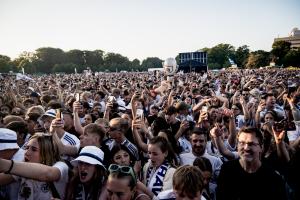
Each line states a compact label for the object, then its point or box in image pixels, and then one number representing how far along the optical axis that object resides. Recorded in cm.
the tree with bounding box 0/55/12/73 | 7548
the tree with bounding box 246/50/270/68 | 9050
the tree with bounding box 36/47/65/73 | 11600
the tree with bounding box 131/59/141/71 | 12045
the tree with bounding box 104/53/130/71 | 12138
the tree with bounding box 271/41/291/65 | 9768
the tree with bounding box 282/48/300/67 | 9119
